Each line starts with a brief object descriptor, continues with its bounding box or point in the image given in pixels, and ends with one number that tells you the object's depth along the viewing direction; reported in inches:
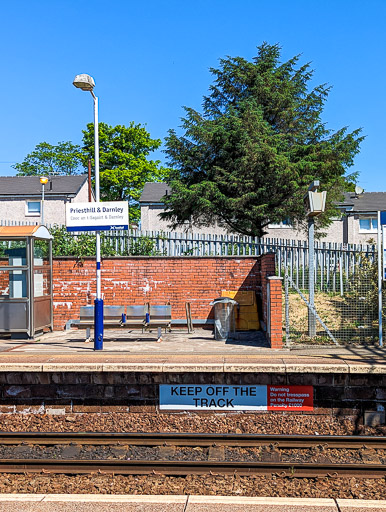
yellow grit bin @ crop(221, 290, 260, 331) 548.7
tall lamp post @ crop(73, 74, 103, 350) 421.7
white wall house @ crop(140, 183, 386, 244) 1304.1
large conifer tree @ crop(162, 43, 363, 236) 798.5
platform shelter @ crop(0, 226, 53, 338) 510.3
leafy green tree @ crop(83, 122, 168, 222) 1626.5
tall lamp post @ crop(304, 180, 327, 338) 453.3
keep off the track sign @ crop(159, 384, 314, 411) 339.0
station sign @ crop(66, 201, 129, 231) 444.5
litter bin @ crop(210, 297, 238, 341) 497.0
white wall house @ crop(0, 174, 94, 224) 1352.1
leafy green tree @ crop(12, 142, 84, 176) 2390.7
